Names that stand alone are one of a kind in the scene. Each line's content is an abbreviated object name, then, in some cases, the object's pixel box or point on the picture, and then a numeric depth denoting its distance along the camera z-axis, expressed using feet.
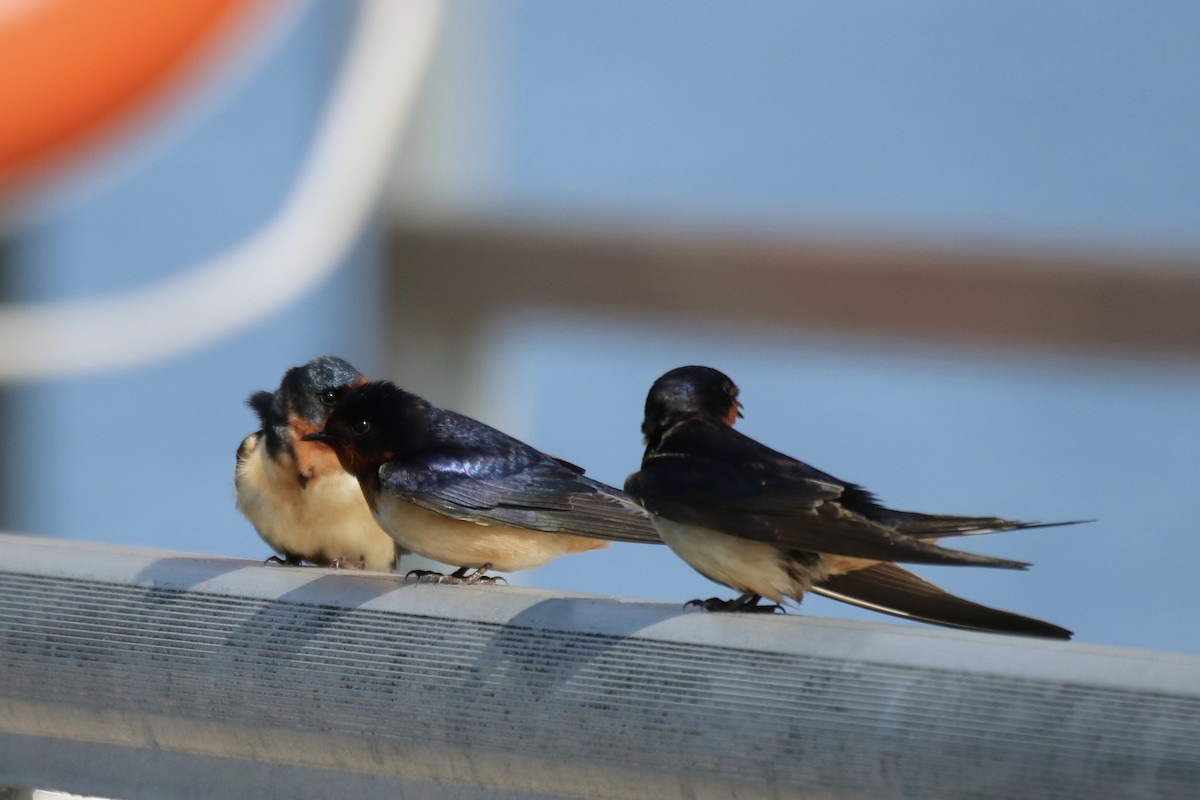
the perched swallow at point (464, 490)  14.86
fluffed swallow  15.02
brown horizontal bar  22.32
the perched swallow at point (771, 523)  14.54
